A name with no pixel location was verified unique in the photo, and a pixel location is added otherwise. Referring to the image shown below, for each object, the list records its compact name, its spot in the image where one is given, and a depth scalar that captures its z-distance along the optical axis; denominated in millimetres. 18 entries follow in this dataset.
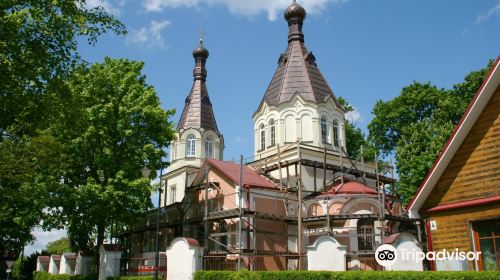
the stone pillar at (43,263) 30375
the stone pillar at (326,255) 16938
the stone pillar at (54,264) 27578
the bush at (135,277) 19211
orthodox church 22969
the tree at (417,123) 30297
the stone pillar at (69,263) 26141
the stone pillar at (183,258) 18906
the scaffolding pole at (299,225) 22594
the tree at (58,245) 65744
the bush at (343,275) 10391
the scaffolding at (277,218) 22484
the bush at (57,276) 22531
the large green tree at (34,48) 12172
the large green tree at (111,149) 21562
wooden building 12172
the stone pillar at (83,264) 24156
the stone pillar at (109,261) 21656
